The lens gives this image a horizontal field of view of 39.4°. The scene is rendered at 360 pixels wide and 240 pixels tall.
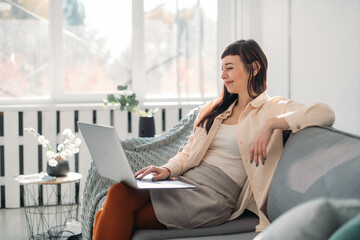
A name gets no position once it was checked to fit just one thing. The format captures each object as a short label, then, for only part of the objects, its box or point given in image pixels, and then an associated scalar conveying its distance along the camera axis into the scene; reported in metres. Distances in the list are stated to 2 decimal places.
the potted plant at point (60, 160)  3.09
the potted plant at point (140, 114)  3.37
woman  1.86
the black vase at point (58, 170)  3.09
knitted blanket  2.44
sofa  0.75
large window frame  4.16
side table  3.68
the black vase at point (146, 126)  3.36
